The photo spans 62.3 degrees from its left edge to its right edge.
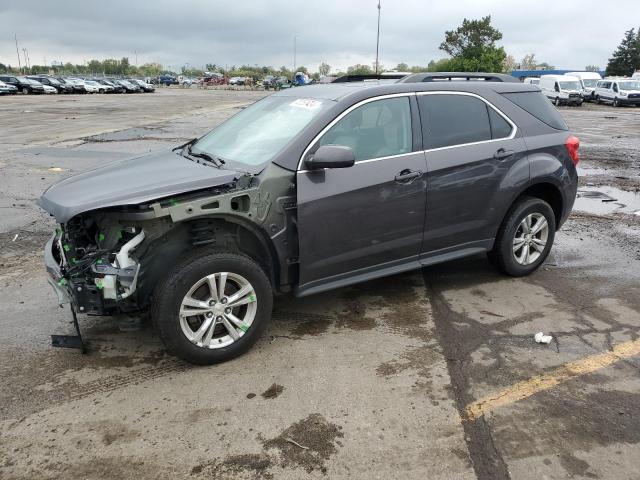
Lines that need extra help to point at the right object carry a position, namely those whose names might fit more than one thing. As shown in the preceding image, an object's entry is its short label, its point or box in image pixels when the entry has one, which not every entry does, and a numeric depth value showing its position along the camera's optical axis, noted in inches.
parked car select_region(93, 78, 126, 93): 2290.5
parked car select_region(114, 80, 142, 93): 2391.7
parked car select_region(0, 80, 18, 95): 1741.3
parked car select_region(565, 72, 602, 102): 1642.5
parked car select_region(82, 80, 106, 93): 2180.1
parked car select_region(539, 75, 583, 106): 1456.3
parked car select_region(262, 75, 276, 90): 3068.4
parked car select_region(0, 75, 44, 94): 1873.6
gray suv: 132.9
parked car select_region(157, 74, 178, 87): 3956.7
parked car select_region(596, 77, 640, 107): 1462.8
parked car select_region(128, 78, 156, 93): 2469.2
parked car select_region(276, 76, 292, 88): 2962.6
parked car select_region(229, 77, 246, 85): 3778.8
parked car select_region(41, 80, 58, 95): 1937.0
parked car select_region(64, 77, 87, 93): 2143.3
